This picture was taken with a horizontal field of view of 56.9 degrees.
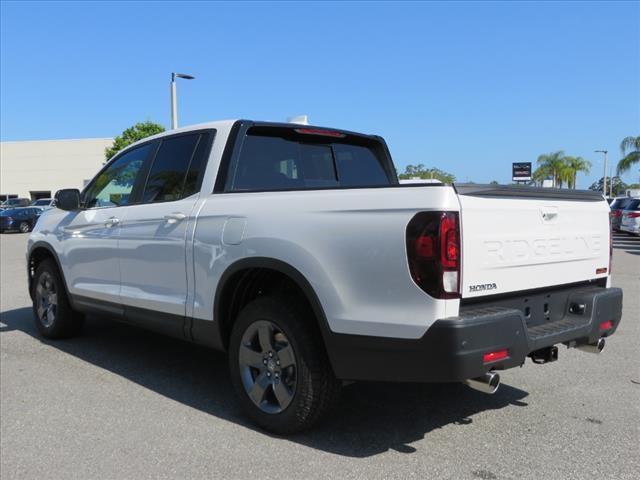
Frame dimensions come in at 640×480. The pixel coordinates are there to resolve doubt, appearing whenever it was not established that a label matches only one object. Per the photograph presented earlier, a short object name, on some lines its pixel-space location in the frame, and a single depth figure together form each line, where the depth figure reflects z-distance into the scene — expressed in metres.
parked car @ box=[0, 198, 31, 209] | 41.52
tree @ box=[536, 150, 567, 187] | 51.97
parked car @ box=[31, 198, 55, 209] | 37.76
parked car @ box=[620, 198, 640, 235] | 20.06
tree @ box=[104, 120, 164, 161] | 38.94
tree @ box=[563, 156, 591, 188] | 51.59
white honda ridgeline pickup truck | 2.89
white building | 60.94
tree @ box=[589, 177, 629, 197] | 97.46
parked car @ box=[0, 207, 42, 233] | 27.12
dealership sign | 32.16
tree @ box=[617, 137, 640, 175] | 43.50
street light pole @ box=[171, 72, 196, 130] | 20.80
